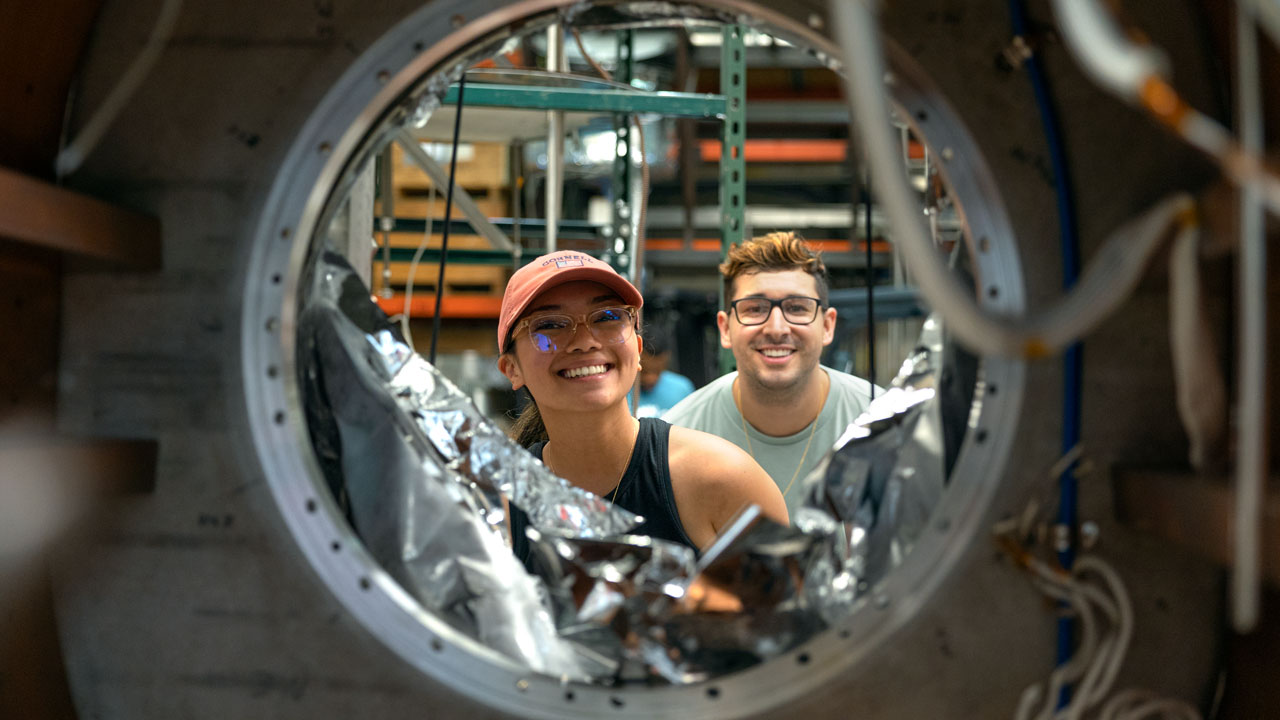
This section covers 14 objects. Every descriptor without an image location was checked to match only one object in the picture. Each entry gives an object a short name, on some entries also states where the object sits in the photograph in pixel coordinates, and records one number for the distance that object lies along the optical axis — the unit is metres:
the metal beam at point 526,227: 2.52
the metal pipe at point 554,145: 2.22
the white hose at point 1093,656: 0.87
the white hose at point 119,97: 1.00
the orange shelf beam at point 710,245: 3.89
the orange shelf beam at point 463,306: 3.74
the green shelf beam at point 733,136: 2.27
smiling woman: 1.60
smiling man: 2.10
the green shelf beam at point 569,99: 1.94
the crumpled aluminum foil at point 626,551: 1.07
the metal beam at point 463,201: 2.11
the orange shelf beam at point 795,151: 3.74
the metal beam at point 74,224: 0.82
